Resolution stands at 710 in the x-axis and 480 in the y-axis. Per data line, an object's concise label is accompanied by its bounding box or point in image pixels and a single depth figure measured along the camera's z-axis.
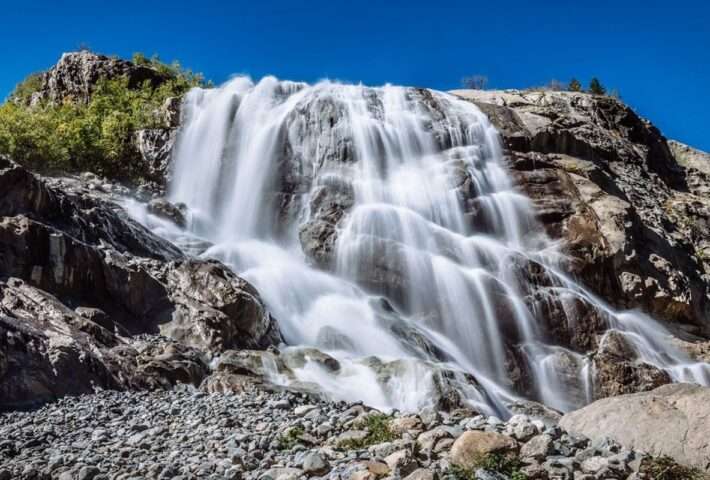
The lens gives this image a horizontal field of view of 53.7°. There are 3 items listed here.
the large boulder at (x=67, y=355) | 10.80
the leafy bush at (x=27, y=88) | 35.81
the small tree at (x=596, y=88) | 45.58
